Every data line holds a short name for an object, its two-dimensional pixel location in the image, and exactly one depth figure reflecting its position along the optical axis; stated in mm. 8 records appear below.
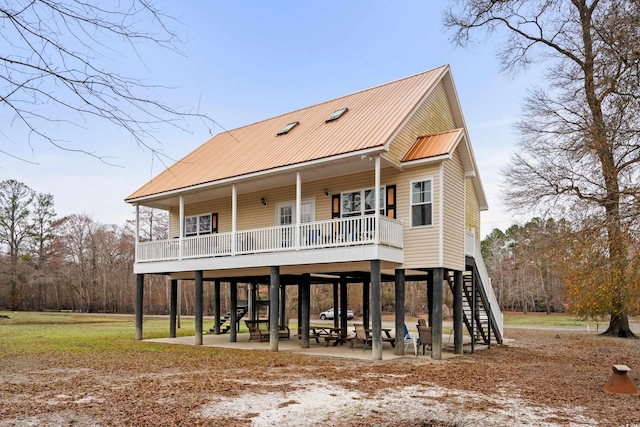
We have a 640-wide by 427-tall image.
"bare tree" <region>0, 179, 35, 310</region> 59250
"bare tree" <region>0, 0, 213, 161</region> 2936
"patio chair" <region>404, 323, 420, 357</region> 16053
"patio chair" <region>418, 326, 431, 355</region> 16000
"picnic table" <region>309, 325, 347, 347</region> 18898
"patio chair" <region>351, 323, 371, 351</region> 17178
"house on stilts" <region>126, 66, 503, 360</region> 15586
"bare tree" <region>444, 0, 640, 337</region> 7902
